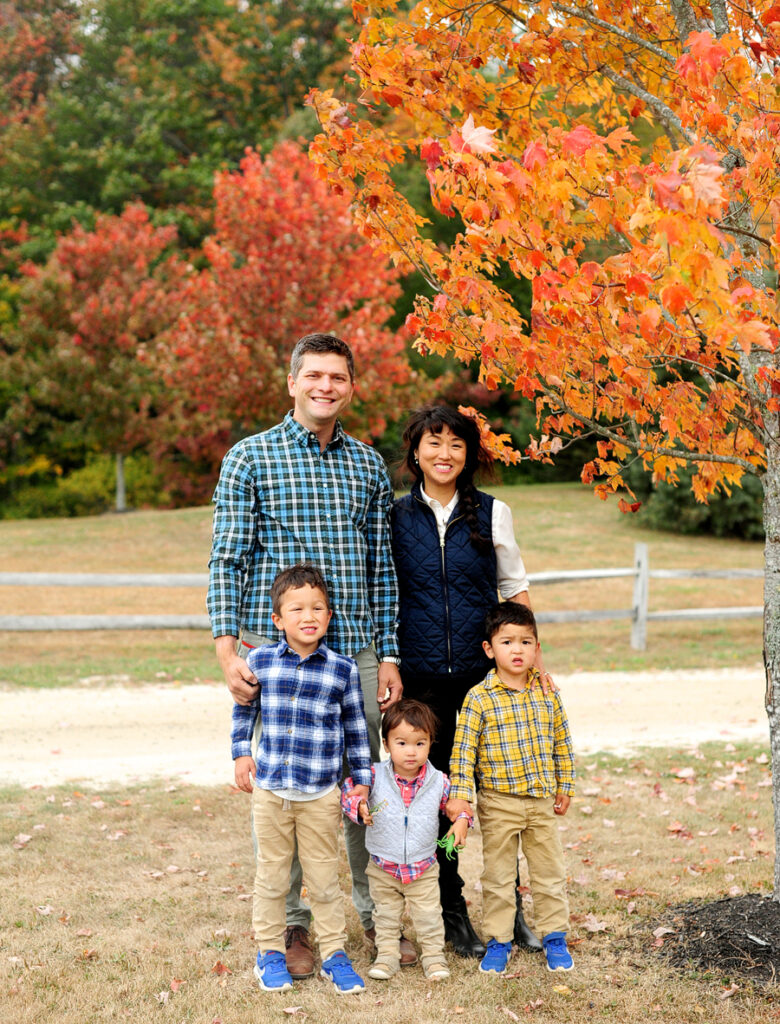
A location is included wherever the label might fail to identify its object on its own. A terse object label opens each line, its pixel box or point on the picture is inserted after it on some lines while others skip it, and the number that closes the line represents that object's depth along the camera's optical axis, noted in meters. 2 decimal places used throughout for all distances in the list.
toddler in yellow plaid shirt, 3.64
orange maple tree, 2.83
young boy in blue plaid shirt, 3.53
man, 3.69
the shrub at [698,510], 18.27
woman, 3.79
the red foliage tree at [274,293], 14.60
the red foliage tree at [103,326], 20.59
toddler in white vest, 3.61
